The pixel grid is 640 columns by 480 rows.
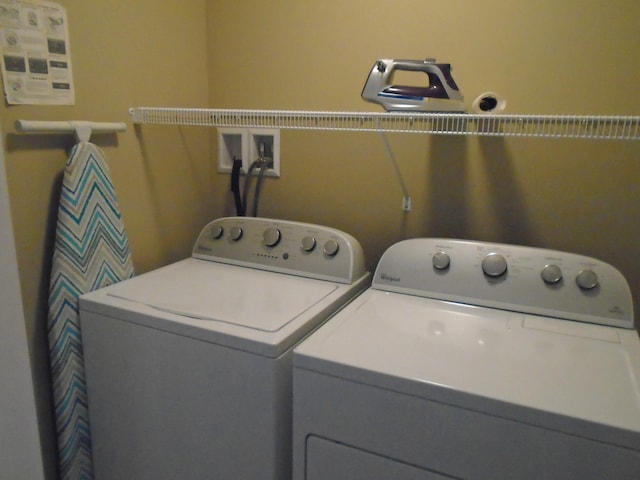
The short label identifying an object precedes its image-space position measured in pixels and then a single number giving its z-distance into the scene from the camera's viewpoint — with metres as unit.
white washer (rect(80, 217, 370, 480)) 1.04
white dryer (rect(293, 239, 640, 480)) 0.78
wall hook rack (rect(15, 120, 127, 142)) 1.15
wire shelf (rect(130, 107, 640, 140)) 1.10
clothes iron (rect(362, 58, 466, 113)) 1.22
